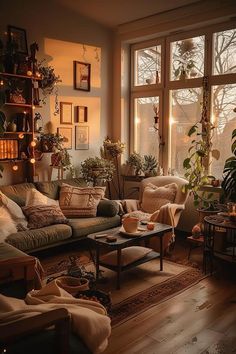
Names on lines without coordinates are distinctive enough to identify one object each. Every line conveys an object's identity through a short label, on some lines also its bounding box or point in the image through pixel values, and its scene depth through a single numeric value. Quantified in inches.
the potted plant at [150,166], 214.4
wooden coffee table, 127.5
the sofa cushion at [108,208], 180.6
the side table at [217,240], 145.9
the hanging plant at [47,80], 184.1
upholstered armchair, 164.2
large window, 186.4
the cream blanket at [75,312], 68.2
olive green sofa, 144.0
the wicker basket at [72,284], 98.9
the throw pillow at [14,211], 152.8
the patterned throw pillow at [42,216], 156.3
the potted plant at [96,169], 200.4
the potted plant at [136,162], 218.1
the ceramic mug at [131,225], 136.8
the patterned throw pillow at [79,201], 176.6
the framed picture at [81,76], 205.4
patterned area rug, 116.3
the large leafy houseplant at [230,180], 158.7
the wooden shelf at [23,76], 164.1
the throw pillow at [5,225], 139.3
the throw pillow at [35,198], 166.7
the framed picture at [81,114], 207.6
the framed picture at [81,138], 209.5
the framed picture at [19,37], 171.8
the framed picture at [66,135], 200.0
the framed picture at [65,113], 199.2
